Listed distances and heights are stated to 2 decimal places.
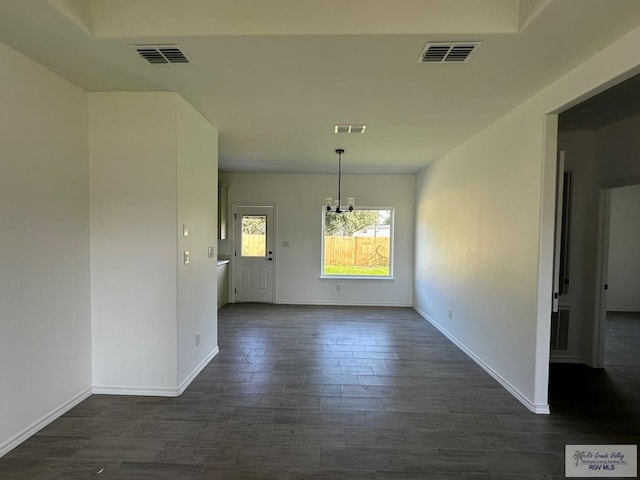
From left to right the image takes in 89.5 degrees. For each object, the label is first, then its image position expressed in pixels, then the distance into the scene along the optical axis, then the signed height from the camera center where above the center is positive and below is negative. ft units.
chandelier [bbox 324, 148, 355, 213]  15.58 +2.12
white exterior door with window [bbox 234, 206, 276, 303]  22.13 -1.67
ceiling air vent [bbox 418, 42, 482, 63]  6.60 +3.85
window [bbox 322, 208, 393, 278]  22.00 -0.86
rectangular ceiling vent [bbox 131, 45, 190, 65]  6.92 +3.88
